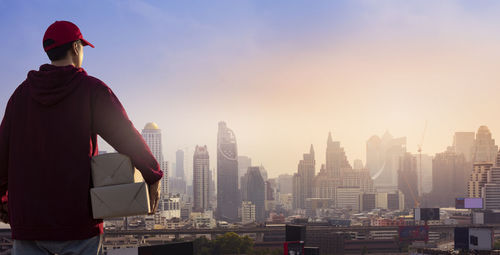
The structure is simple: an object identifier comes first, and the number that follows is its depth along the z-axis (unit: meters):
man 2.85
